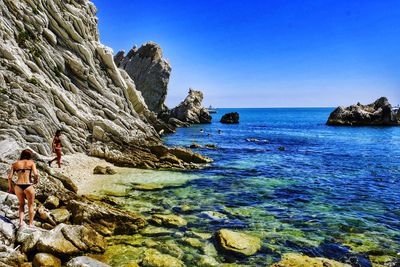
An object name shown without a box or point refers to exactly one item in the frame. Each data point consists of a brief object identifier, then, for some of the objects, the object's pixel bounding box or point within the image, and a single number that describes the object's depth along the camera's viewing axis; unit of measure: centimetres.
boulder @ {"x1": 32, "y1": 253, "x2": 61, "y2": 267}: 1206
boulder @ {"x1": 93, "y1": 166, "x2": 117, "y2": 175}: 2819
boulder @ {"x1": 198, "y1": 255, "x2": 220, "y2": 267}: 1348
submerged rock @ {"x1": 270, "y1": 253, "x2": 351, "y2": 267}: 1309
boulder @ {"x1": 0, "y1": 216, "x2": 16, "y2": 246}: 1266
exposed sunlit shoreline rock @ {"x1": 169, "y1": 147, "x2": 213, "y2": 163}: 3700
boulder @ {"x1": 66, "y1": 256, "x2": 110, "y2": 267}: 1182
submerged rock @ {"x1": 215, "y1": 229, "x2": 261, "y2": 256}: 1453
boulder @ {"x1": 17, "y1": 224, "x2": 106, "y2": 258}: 1279
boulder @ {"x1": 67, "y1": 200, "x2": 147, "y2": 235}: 1591
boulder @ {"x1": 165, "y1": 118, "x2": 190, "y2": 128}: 10425
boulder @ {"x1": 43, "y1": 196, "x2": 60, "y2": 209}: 1714
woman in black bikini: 1360
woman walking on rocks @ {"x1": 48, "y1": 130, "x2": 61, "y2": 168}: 2595
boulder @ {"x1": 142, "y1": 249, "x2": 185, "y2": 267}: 1323
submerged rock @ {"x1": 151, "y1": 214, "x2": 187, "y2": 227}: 1748
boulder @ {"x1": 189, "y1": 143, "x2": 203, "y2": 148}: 5259
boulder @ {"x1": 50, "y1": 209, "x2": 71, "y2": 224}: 1585
